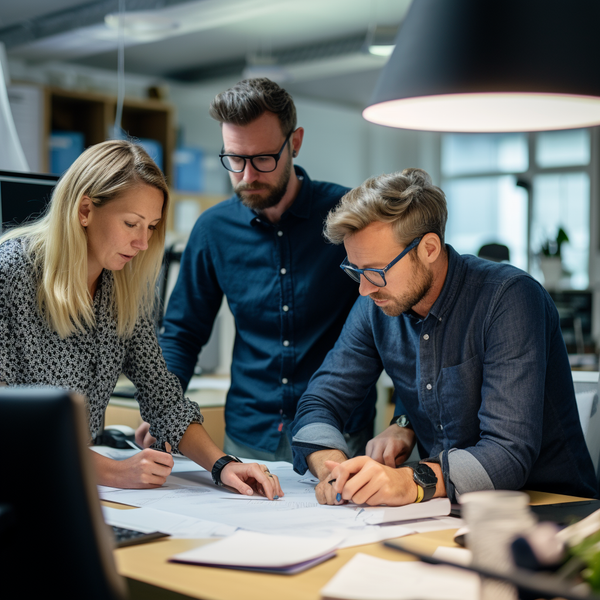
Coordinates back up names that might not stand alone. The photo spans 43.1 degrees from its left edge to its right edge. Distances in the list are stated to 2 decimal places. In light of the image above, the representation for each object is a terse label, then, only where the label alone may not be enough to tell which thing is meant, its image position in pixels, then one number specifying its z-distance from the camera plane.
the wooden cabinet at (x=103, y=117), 6.47
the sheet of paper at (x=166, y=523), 1.26
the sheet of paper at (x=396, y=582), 0.98
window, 8.12
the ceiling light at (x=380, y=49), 4.64
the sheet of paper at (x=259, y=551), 1.09
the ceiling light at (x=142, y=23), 4.52
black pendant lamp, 1.15
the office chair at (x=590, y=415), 1.86
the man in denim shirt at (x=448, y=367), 1.51
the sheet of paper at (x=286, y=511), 1.28
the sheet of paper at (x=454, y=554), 1.13
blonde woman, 1.56
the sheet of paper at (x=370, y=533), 1.21
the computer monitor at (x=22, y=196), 1.96
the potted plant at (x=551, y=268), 5.63
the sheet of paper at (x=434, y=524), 1.31
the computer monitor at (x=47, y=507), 0.78
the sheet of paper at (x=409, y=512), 1.36
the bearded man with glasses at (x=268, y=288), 2.06
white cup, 0.87
